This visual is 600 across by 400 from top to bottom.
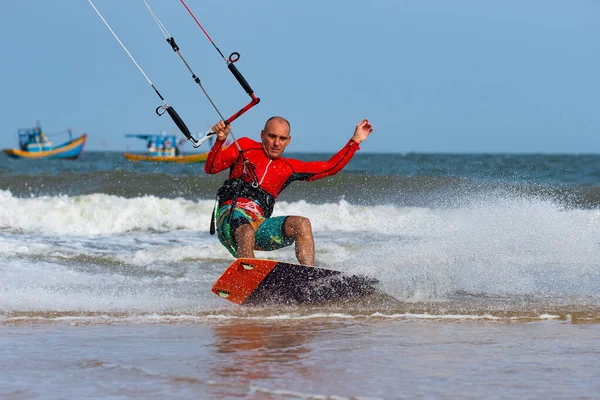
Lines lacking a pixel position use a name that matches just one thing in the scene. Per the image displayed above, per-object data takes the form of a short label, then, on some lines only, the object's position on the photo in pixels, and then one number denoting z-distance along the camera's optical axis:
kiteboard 12.91
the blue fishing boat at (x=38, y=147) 158.00
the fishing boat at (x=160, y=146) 130.96
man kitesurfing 13.31
